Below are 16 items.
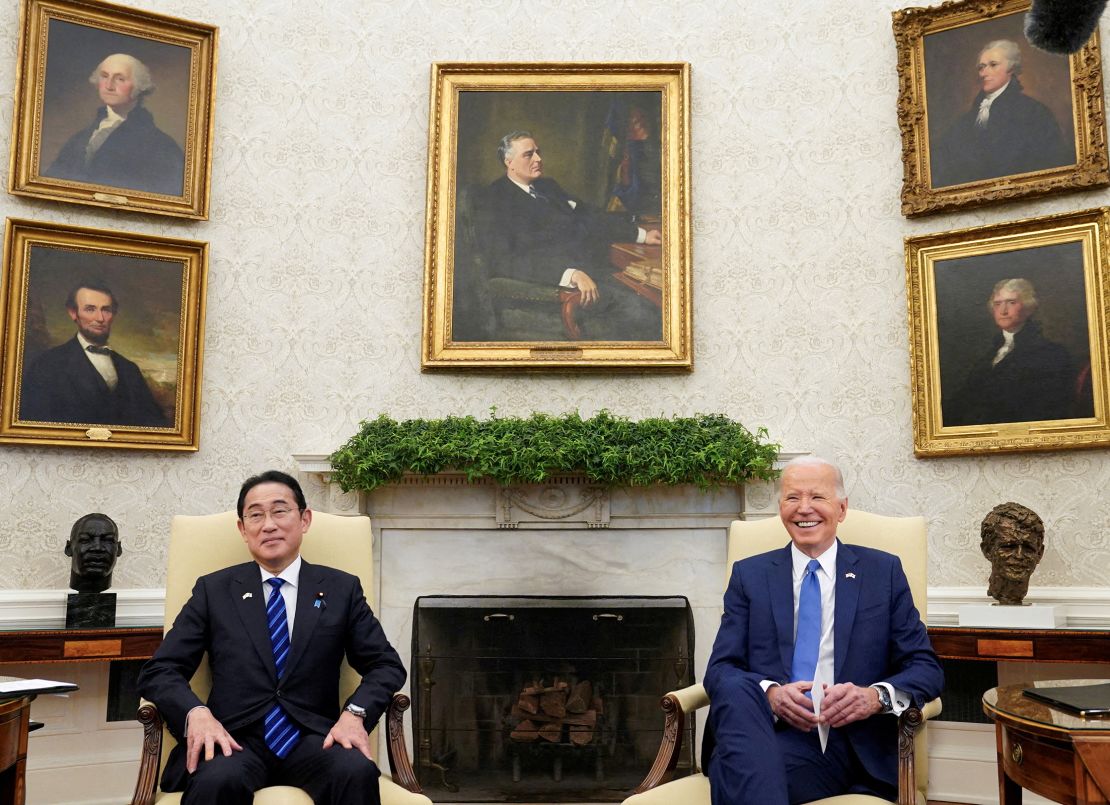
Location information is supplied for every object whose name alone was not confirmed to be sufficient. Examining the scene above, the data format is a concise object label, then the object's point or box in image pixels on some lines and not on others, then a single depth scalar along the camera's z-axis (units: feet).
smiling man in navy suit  9.14
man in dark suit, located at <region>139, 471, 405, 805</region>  9.41
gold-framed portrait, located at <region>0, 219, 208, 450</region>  16.20
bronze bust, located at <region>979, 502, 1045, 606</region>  14.70
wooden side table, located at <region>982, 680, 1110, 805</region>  7.75
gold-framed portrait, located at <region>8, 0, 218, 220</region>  16.66
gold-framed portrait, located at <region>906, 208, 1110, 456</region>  15.74
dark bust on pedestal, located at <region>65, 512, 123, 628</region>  14.85
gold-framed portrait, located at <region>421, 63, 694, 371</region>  17.63
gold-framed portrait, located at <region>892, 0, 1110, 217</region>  16.06
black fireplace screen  16.19
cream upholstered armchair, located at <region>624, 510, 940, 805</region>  9.39
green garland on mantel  15.92
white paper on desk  9.08
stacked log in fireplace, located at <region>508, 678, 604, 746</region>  16.21
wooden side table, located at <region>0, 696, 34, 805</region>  8.95
